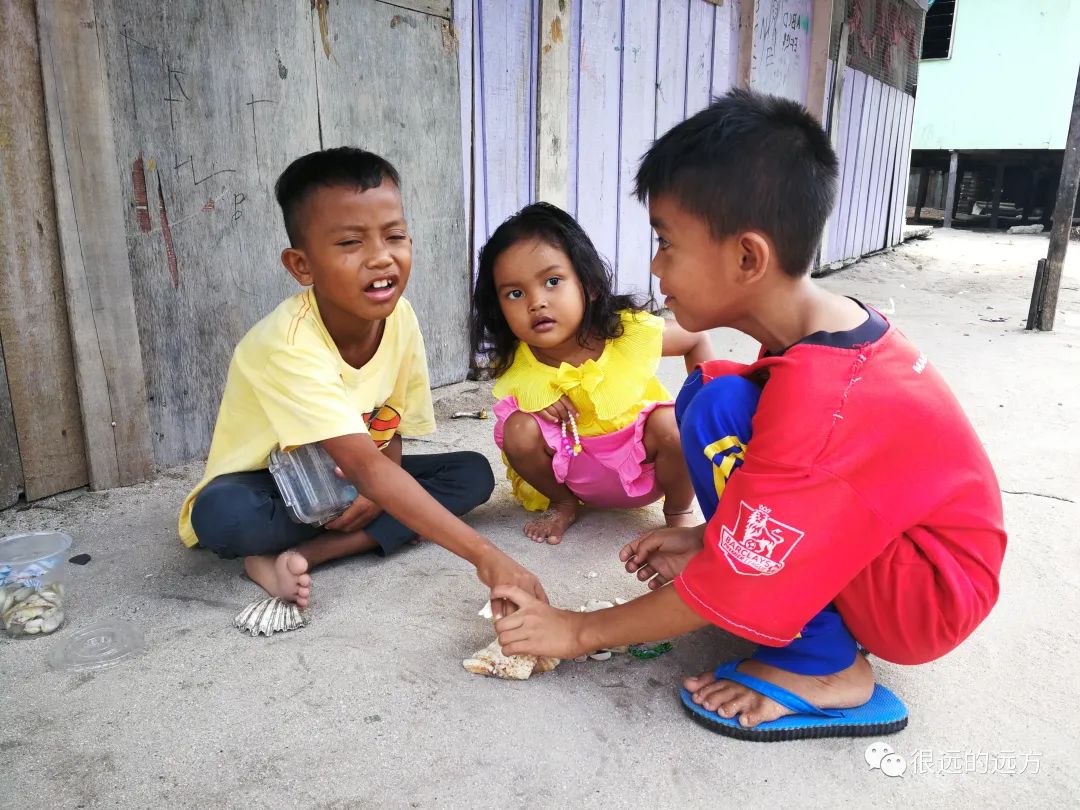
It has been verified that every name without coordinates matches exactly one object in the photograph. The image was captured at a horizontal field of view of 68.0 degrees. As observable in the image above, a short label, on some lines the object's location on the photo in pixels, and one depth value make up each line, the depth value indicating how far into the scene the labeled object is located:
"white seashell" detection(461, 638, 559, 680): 1.52
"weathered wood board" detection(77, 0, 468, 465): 2.27
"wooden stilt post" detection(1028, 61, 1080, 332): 4.76
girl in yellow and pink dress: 2.03
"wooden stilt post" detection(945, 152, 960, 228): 12.99
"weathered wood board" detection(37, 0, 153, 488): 2.07
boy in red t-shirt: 1.18
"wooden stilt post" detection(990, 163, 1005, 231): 12.73
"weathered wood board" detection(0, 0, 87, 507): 2.01
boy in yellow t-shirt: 1.66
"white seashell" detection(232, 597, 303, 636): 1.68
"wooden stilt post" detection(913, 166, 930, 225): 14.23
